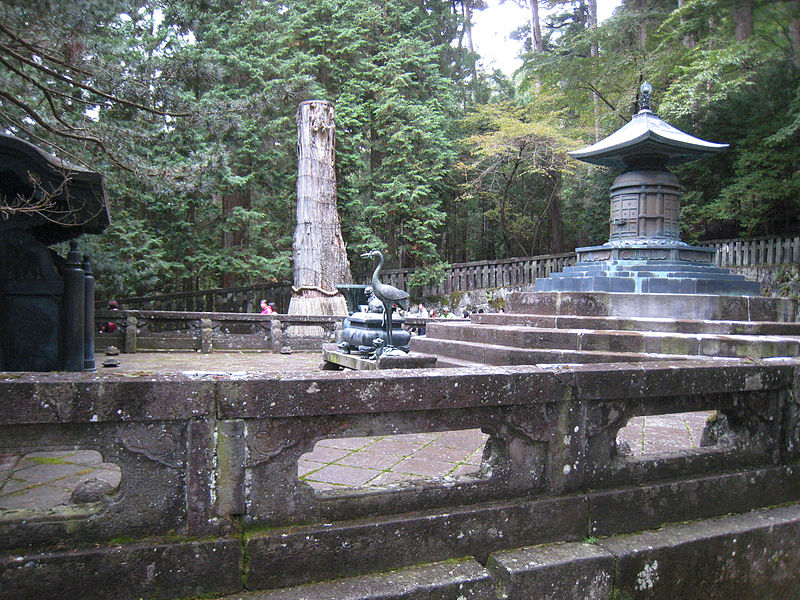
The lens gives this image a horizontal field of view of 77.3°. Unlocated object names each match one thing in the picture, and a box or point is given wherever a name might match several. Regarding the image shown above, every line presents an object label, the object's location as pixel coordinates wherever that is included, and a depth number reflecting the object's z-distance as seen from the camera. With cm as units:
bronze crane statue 655
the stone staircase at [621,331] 574
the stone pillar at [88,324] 622
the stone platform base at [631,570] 199
